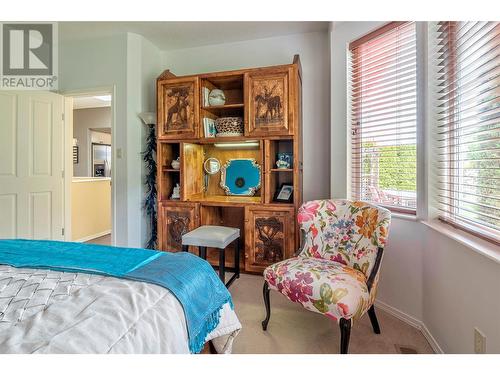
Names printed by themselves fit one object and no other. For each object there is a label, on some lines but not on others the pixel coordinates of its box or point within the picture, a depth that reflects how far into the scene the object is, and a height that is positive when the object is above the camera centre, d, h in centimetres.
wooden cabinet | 251 +36
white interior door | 270 +19
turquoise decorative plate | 297 +7
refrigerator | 566 +50
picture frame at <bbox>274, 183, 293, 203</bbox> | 270 -12
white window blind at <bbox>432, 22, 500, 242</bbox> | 121 +33
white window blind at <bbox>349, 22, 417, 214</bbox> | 186 +54
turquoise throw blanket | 99 -37
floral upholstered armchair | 140 -54
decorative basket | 273 +61
